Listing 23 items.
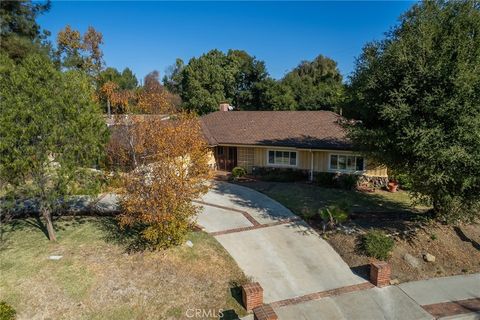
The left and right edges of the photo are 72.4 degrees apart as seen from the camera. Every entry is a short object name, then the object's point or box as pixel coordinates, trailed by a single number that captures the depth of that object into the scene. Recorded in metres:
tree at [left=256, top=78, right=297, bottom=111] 42.06
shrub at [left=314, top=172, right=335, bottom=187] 20.53
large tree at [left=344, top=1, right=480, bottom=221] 10.53
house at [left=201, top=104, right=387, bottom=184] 20.69
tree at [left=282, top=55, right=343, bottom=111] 41.72
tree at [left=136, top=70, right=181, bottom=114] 13.12
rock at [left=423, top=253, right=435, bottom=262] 11.09
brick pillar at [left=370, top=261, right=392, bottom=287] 9.81
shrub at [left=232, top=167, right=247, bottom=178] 22.45
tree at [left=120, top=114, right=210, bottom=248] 10.27
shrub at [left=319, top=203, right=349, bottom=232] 13.23
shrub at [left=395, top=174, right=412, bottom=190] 19.55
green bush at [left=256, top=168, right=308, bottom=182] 21.72
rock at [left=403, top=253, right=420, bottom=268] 10.91
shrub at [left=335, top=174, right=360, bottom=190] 19.91
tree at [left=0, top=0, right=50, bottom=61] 20.91
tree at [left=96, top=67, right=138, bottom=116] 20.52
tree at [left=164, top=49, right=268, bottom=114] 43.81
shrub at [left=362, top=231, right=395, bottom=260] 11.12
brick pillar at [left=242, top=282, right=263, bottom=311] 8.78
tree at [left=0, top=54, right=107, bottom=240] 10.02
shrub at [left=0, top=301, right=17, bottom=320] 8.05
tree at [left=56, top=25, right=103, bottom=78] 42.56
